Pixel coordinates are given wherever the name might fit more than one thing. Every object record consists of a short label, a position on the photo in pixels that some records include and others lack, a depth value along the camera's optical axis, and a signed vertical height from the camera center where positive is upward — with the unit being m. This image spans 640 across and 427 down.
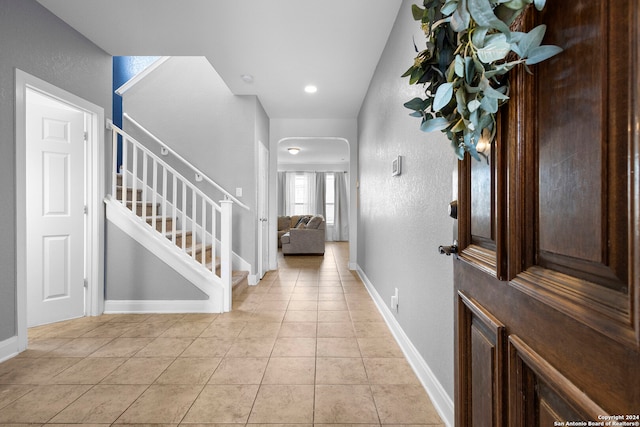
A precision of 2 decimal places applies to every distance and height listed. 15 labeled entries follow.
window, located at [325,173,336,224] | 10.56 +0.64
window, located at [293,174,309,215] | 10.52 +0.61
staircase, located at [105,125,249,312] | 3.01 -0.25
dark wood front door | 0.40 -0.03
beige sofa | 7.07 -0.56
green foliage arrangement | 0.54 +0.29
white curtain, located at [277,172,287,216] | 10.45 +0.67
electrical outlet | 2.41 -0.67
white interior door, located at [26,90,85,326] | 2.64 +0.04
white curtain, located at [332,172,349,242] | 10.48 +0.15
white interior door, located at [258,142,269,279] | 4.55 +0.06
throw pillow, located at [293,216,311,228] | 7.54 -0.18
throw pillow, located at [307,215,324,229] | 7.13 -0.18
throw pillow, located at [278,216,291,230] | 8.76 -0.25
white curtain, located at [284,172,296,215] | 10.45 +0.71
